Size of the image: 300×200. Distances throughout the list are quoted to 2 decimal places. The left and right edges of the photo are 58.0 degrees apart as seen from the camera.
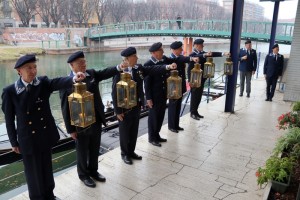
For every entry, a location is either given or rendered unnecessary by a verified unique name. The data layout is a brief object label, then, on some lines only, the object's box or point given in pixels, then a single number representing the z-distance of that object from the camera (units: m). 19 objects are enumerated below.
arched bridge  16.38
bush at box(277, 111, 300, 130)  3.83
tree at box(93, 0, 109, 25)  38.09
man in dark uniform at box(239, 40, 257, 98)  6.70
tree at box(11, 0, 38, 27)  30.72
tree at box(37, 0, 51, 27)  31.91
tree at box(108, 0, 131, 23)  40.16
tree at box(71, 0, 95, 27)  34.69
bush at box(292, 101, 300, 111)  4.15
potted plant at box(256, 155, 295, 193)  2.66
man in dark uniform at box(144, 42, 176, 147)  3.79
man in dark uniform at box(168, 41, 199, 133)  4.19
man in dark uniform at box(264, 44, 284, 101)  6.39
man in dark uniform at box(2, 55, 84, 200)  2.32
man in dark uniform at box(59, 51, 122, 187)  2.68
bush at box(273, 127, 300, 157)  3.04
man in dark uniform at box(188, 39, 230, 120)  4.86
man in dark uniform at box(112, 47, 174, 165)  3.34
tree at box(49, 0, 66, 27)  32.85
